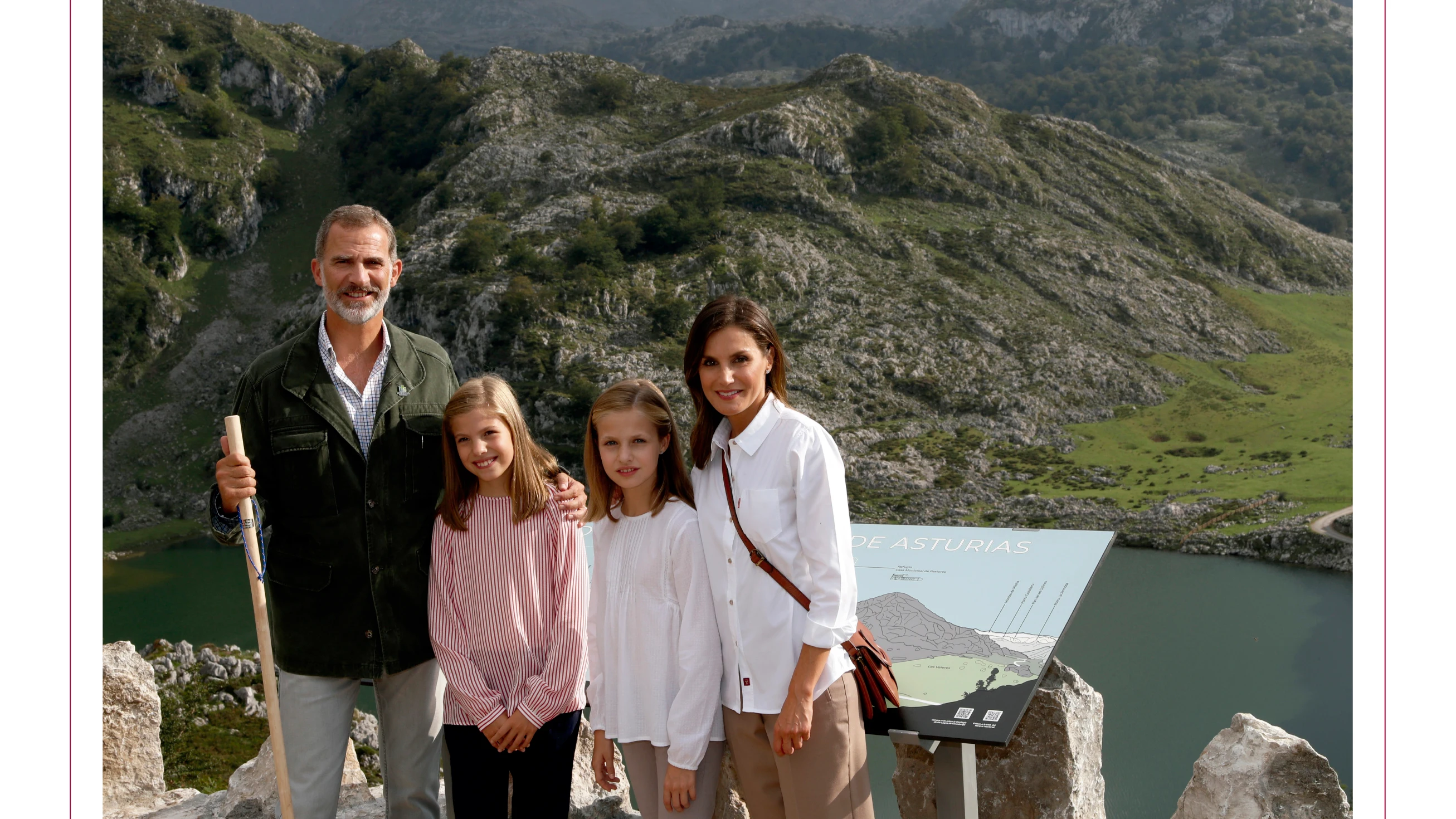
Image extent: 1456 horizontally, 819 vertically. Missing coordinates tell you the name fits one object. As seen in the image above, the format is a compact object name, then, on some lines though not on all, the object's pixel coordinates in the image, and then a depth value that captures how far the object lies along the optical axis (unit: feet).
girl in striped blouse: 10.19
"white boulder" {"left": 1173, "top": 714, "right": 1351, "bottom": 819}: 12.87
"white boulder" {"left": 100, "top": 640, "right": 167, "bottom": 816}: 19.11
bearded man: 10.60
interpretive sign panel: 10.39
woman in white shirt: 8.86
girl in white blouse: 9.43
